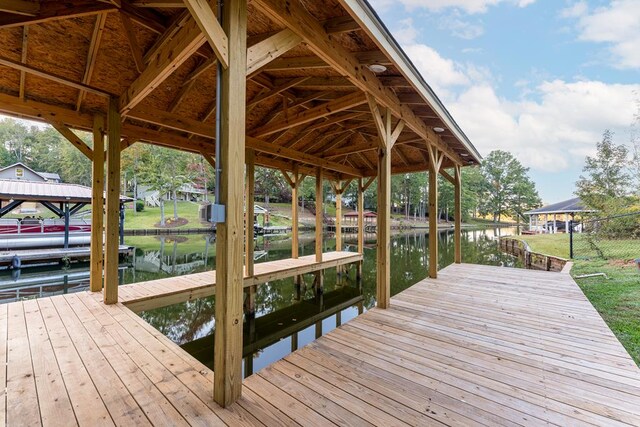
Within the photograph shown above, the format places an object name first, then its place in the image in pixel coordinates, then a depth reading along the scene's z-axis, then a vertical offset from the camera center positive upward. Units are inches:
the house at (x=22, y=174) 798.5 +142.0
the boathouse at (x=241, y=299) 67.8 -44.9
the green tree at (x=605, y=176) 431.2 +69.2
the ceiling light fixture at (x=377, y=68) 123.3 +68.6
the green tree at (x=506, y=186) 1571.1 +182.9
